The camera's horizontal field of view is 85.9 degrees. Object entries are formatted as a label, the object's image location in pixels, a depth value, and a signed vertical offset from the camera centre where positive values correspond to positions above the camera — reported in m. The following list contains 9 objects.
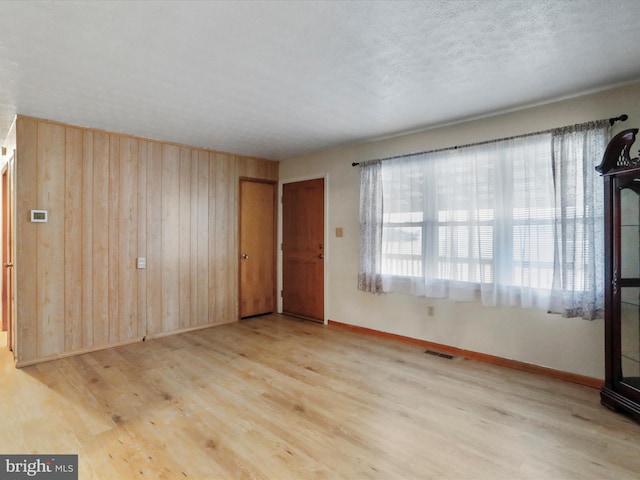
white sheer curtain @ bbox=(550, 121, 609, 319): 2.81 +0.17
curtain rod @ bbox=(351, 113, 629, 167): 2.74 +1.00
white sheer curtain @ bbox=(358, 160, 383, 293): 4.30 +0.17
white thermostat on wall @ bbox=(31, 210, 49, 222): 3.42 +0.25
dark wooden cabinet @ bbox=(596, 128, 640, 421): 2.47 -0.23
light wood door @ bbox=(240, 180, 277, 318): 5.29 -0.10
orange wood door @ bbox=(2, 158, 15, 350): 3.66 -0.12
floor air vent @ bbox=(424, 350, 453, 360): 3.65 -1.23
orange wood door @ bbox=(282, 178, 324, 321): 5.11 -0.12
